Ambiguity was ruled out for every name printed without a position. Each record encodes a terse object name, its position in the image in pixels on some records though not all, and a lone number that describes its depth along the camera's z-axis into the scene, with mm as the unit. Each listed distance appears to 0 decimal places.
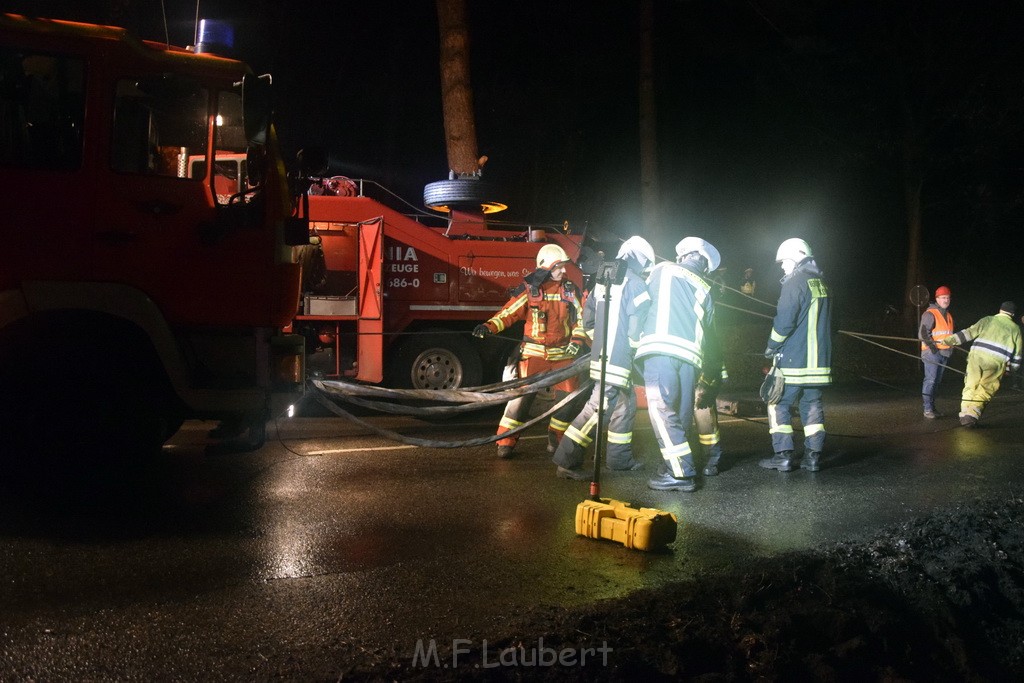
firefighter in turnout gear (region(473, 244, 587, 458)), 8523
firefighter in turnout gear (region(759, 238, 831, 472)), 7902
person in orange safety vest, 11938
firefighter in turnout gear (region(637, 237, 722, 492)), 6926
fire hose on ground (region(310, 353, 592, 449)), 7312
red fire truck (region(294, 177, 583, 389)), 11516
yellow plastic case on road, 5297
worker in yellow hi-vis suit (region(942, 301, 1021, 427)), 11180
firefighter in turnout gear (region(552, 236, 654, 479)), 7160
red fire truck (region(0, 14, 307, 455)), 5680
